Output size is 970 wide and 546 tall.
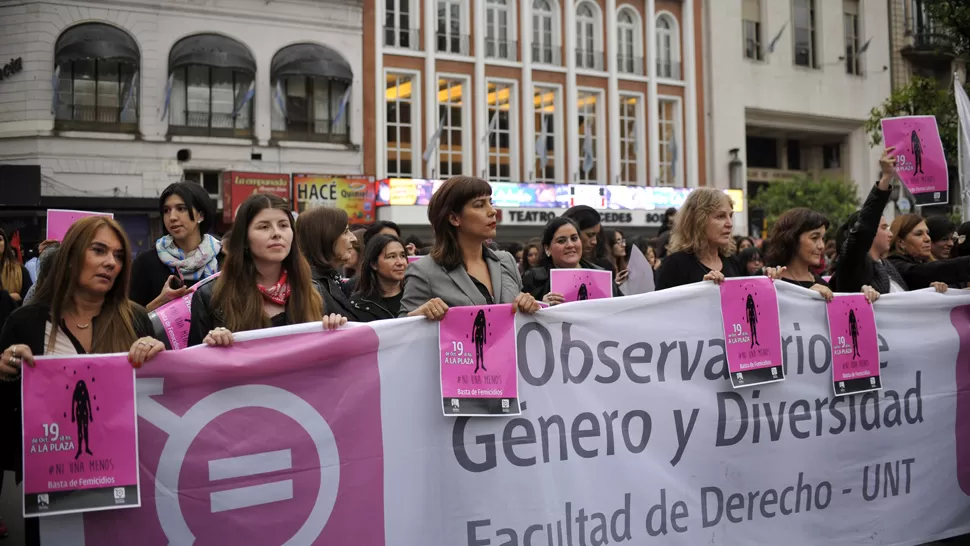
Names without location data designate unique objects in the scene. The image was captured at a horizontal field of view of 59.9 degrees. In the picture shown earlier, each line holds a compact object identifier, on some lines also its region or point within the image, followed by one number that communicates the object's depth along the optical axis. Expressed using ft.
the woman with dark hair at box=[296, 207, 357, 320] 15.47
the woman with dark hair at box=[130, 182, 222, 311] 15.43
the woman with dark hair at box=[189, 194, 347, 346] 11.69
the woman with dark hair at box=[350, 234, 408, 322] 17.97
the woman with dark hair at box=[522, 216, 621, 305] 17.85
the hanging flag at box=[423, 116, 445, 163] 84.58
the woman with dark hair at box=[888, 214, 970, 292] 18.65
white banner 11.59
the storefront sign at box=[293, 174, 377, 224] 76.95
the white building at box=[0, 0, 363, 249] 70.44
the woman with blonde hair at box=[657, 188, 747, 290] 15.74
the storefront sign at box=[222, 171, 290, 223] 74.43
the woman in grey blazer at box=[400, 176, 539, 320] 13.30
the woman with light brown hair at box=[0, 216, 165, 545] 10.05
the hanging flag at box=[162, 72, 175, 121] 73.09
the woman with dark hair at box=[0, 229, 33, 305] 24.04
